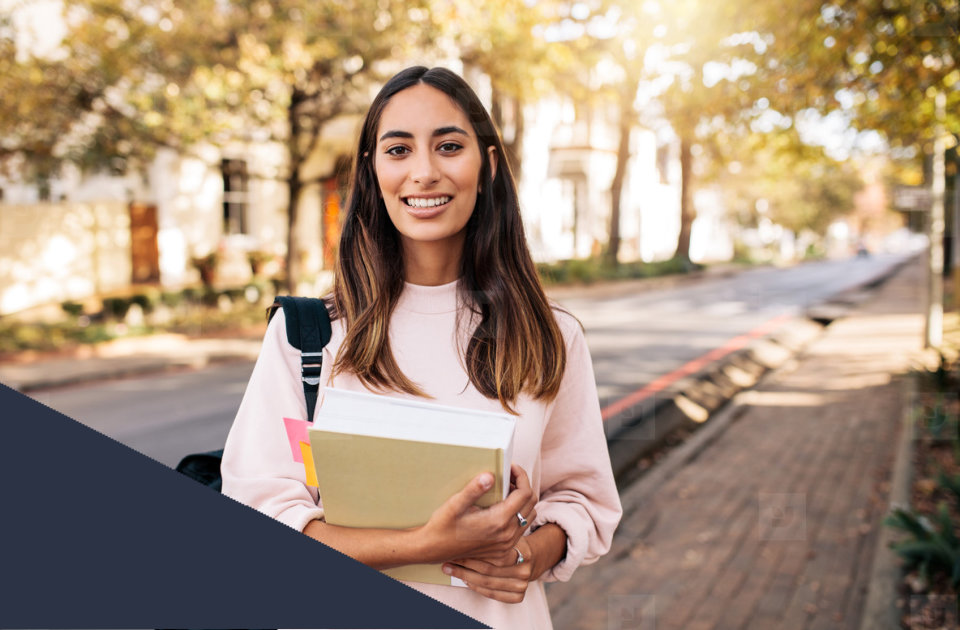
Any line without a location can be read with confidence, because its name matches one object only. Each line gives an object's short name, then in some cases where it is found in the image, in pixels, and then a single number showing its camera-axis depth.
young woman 1.58
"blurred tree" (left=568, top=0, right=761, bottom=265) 7.01
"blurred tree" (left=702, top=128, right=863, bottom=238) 44.28
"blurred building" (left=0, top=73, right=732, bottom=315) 15.16
